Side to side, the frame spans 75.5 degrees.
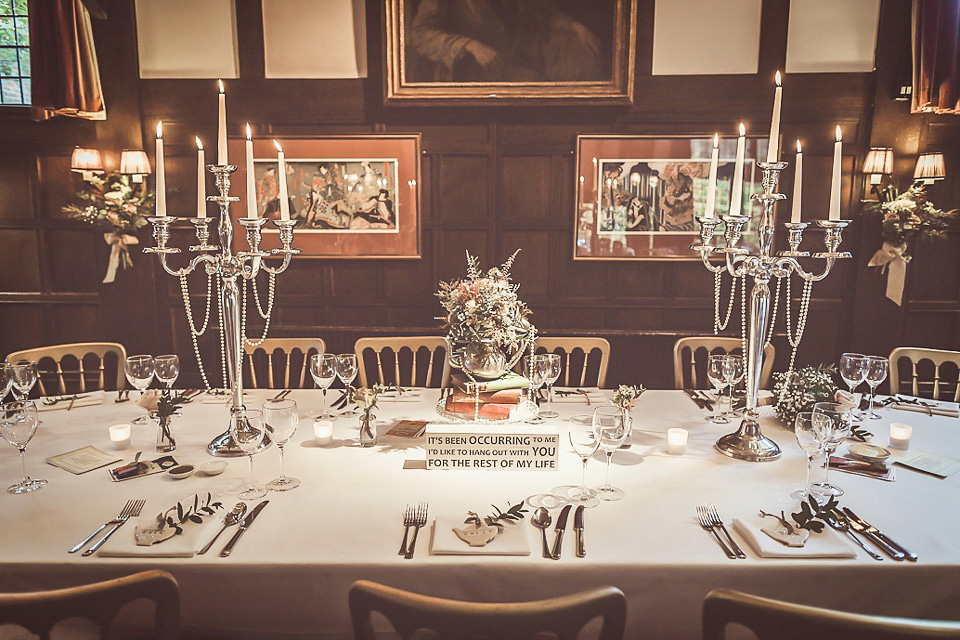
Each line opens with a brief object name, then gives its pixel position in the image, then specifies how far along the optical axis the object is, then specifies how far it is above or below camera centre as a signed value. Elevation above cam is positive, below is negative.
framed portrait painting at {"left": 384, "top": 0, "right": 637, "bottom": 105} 4.37 +1.32
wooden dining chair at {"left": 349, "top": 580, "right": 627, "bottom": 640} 1.06 -0.64
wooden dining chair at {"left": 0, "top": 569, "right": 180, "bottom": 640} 1.11 -0.67
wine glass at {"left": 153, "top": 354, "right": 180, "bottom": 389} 2.60 -0.54
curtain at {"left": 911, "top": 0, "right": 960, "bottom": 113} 4.11 +1.23
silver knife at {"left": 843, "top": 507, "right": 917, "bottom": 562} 1.50 -0.75
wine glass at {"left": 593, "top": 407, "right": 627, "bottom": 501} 1.78 -0.54
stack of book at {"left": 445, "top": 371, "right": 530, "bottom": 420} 2.42 -0.62
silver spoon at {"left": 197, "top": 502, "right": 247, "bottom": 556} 1.67 -0.75
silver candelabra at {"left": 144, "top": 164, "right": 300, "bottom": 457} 2.04 -0.09
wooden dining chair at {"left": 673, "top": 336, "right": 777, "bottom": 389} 3.25 -0.58
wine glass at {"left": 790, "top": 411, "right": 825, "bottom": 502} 1.81 -0.58
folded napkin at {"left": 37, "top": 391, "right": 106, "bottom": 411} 2.66 -0.71
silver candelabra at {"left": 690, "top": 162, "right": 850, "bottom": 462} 2.01 -0.11
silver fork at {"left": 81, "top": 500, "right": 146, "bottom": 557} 1.53 -0.76
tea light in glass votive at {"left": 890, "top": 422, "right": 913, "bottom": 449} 2.21 -0.69
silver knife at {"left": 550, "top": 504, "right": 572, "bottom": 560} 1.52 -0.75
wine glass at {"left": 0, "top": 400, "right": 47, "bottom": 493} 1.86 -0.58
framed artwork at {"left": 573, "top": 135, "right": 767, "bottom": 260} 4.49 +0.35
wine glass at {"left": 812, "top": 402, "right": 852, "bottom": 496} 1.81 -0.55
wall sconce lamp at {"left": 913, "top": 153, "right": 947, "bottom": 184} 4.29 +0.50
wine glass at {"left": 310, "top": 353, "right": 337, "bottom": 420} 2.48 -0.52
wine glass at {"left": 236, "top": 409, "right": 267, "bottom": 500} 1.78 -0.56
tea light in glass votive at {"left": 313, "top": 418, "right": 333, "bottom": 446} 2.26 -0.70
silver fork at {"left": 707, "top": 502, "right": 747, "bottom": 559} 1.53 -0.75
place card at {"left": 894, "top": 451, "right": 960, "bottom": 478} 1.99 -0.73
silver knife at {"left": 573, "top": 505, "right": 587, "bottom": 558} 1.51 -0.75
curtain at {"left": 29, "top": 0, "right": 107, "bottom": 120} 4.39 +1.28
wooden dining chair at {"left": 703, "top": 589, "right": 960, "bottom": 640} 1.02 -0.64
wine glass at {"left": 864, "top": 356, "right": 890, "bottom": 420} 2.46 -0.51
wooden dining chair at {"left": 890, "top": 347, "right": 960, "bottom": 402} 3.03 -0.58
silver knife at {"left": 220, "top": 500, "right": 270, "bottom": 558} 1.53 -0.76
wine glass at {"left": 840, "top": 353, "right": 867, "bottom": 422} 2.49 -0.52
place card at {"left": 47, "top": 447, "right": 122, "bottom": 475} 2.02 -0.74
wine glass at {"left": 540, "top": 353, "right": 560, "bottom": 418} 2.50 -0.51
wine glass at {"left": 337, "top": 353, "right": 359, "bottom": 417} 2.53 -0.52
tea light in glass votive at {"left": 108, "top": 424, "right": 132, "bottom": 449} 2.19 -0.69
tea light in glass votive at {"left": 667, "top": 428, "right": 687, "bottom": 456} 2.16 -0.70
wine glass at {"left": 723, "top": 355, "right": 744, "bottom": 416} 2.51 -0.52
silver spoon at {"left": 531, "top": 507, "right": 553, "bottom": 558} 1.65 -0.75
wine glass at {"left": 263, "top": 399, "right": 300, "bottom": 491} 1.84 -0.55
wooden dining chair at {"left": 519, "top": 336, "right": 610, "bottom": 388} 3.41 -0.88
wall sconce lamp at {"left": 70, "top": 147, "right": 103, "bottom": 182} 4.48 +0.56
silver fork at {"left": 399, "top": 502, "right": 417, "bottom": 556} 1.64 -0.75
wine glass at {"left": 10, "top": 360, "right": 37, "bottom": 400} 2.42 -0.54
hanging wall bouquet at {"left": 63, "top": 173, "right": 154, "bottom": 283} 4.55 +0.21
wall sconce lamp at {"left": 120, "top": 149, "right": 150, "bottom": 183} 4.51 +0.55
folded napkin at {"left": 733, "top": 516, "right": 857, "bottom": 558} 1.51 -0.76
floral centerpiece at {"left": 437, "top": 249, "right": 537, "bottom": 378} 2.42 -0.33
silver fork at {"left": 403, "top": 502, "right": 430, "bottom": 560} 1.65 -0.75
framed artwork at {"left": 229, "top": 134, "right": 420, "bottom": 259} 4.61 +0.35
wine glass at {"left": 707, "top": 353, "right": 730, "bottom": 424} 2.53 -0.55
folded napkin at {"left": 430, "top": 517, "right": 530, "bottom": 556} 1.51 -0.75
